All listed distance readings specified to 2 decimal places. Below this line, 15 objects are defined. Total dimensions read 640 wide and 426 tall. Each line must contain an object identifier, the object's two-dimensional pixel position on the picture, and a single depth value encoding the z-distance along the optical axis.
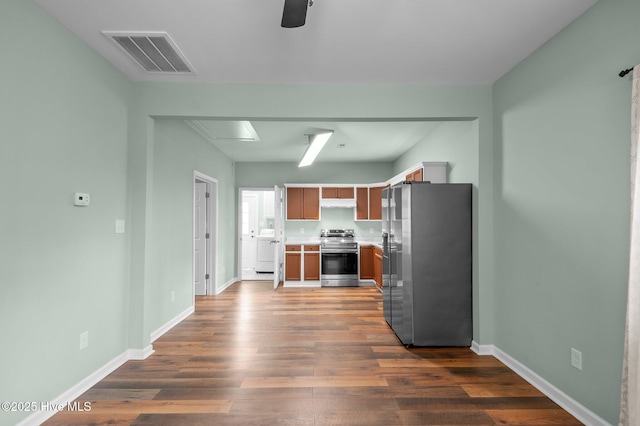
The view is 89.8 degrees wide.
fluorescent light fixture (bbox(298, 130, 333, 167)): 4.91
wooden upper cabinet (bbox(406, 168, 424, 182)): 4.25
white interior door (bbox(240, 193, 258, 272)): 8.70
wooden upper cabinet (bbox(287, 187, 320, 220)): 6.98
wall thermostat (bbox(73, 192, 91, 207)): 2.39
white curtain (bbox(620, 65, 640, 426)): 1.61
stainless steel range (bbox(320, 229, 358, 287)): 6.56
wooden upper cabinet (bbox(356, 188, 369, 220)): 7.02
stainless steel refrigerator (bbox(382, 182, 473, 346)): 3.30
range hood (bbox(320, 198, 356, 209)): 6.98
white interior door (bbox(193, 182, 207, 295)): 5.66
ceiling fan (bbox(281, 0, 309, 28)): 1.46
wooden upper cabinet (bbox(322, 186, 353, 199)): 6.99
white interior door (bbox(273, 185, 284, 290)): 6.01
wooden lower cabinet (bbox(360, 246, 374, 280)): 6.62
